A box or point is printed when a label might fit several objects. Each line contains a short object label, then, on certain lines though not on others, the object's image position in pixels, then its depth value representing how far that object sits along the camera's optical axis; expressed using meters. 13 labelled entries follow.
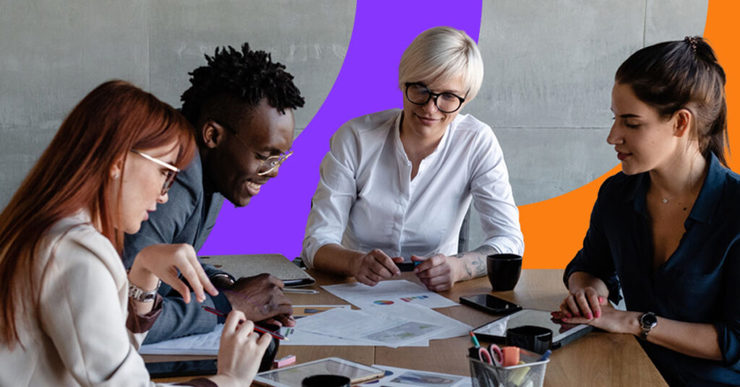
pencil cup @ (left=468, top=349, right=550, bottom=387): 1.16
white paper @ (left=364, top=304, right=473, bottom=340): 1.67
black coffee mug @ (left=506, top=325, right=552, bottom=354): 1.50
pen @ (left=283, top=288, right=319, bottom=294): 2.03
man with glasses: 1.78
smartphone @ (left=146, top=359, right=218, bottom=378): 1.38
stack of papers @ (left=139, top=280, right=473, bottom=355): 1.56
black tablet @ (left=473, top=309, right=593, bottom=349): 1.60
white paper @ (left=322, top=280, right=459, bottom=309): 1.92
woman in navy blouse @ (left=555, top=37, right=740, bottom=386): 1.73
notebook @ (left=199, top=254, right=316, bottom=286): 2.13
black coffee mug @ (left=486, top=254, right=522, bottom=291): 2.03
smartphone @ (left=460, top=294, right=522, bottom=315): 1.84
